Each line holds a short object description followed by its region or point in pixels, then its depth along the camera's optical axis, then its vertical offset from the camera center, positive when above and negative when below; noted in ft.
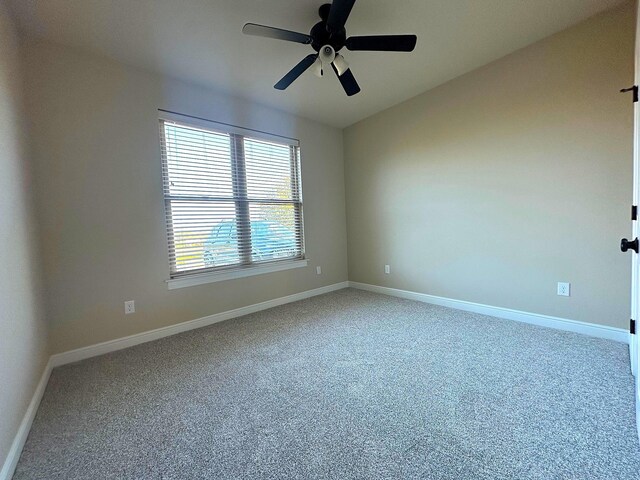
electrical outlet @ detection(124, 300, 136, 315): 8.57 -2.18
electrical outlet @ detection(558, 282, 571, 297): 8.70 -2.31
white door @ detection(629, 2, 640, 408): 5.09 +0.29
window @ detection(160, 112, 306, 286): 9.59 +1.21
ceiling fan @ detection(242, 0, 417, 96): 5.96 +4.26
